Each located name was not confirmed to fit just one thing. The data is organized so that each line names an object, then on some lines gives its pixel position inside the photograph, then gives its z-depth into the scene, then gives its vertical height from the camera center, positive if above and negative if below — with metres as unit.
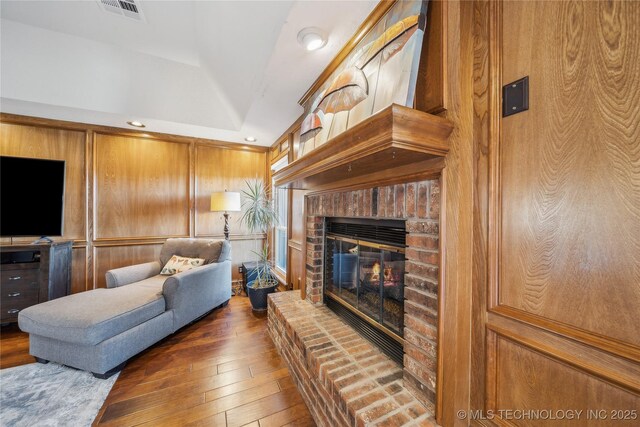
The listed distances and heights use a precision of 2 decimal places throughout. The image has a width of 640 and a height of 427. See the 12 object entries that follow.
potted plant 2.88 -0.16
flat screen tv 2.63 +0.19
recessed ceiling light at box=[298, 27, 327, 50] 1.40 +1.11
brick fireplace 0.99 -0.82
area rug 1.39 -1.24
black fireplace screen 1.39 -0.46
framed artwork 0.97 +0.71
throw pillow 2.78 -0.62
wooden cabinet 2.38 -0.68
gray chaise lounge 1.71 -0.86
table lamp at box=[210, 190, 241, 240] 3.30 +0.17
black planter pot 2.86 -1.03
